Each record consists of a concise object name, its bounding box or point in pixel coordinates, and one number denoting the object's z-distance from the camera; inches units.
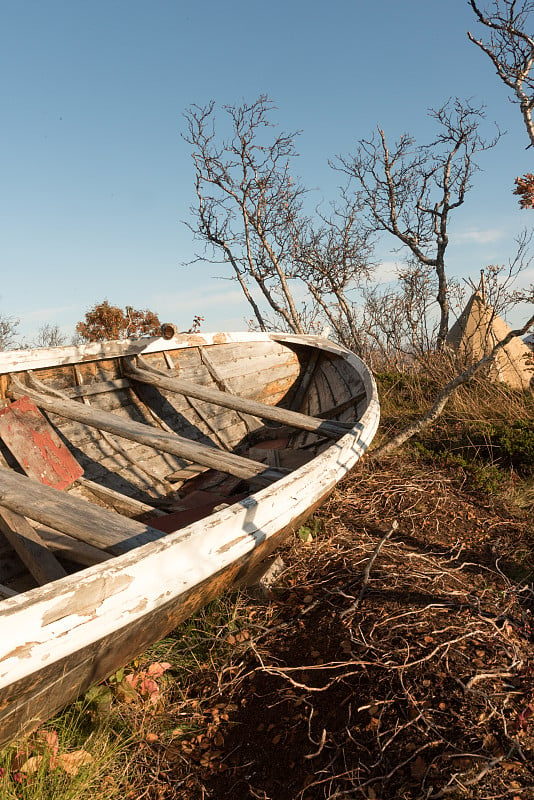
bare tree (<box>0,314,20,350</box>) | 655.6
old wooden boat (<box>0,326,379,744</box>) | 63.9
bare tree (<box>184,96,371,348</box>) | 435.8
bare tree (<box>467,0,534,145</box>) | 292.5
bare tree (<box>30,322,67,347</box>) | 674.0
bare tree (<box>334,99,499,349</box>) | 402.9
